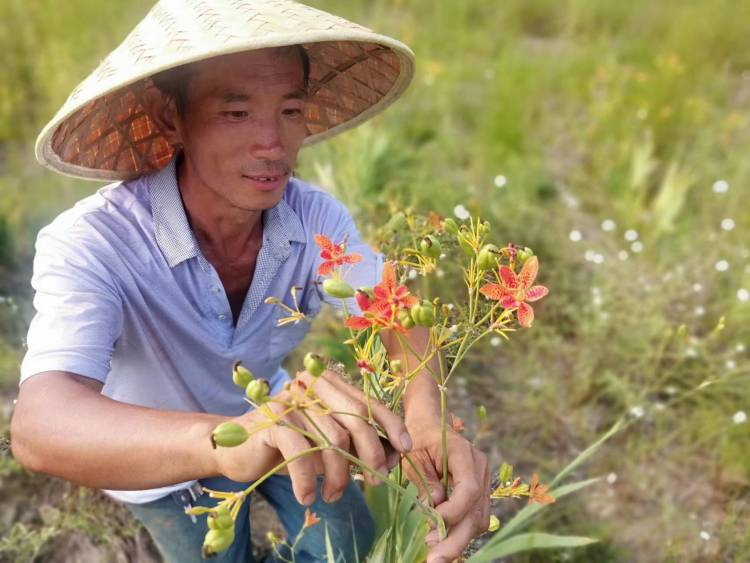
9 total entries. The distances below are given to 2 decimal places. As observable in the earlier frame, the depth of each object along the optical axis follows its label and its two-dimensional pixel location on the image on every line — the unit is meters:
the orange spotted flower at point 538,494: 0.85
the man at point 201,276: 0.82
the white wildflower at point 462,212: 1.97
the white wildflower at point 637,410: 1.73
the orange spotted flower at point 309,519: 0.84
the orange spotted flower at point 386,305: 0.70
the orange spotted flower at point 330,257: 0.79
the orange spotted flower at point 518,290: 0.74
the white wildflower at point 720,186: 2.61
